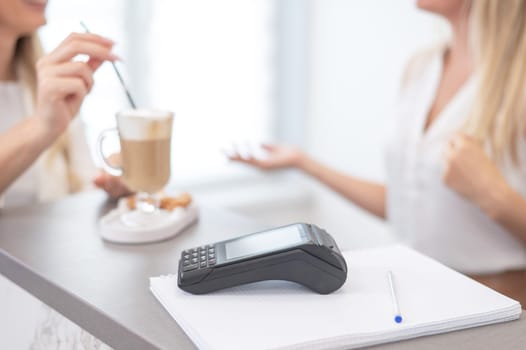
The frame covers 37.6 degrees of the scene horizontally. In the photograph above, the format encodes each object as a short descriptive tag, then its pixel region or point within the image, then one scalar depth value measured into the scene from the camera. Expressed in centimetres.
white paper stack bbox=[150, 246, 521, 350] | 81
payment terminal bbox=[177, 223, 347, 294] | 91
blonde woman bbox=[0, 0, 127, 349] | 112
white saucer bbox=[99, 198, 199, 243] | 121
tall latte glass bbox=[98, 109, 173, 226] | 125
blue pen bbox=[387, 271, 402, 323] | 84
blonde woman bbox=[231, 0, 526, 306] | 170
